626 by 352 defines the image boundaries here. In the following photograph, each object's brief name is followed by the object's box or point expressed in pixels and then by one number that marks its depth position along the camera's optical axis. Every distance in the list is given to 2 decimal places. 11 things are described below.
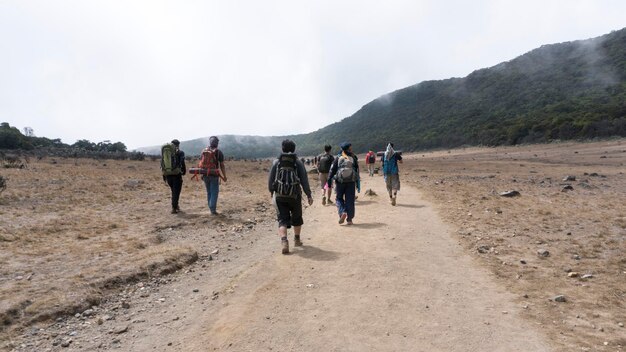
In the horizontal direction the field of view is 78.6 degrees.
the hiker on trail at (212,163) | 11.33
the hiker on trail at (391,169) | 13.53
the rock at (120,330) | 4.71
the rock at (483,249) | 7.51
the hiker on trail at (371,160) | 28.52
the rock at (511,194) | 14.73
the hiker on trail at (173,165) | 11.95
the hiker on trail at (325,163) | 14.04
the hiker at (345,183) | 10.08
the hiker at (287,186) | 7.56
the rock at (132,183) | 19.81
